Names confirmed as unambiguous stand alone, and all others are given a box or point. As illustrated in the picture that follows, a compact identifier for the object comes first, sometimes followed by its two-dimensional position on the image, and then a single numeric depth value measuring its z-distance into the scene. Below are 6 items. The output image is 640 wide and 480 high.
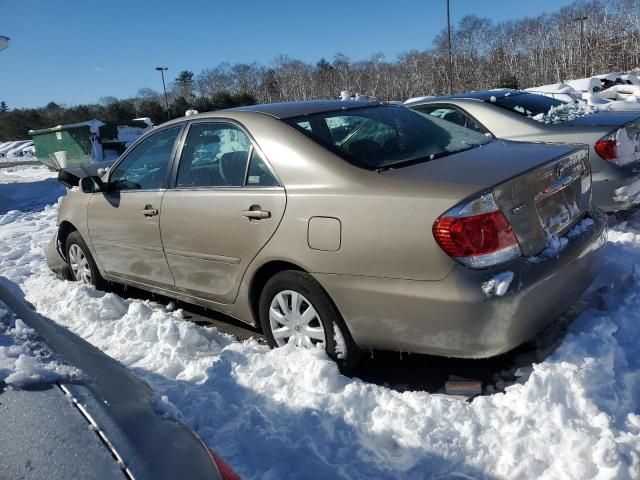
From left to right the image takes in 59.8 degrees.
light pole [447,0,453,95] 35.47
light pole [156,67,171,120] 53.59
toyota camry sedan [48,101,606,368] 2.50
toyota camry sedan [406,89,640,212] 4.79
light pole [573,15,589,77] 61.72
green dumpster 18.59
